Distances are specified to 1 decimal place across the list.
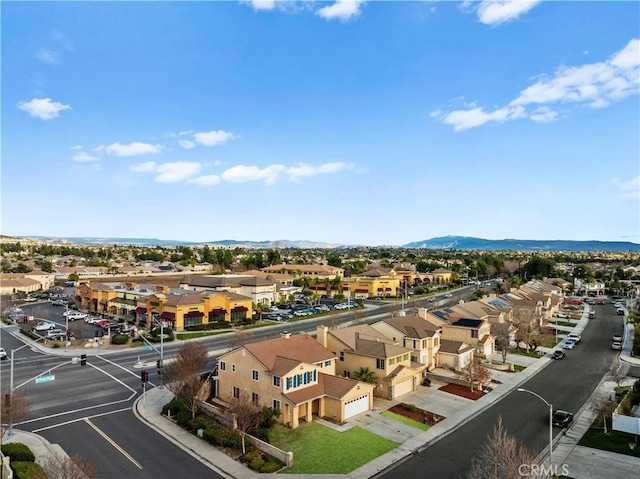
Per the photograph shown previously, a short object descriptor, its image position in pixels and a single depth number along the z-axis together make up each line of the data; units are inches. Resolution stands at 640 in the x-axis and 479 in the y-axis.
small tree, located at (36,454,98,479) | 822.5
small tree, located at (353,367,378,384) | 1716.3
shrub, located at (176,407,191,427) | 1382.9
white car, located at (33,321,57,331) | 2911.7
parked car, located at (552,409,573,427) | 1449.3
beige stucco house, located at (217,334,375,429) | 1423.5
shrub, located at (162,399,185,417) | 1465.3
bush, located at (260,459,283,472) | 1111.0
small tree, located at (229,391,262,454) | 1231.4
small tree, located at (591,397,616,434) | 1398.6
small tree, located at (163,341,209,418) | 1439.5
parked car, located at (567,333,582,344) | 2772.6
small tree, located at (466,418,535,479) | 866.1
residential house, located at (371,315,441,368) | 2012.8
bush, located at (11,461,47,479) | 961.5
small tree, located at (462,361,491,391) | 1800.0
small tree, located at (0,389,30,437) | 1137.9
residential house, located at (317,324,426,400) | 1706.4
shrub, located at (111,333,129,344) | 2511.1
